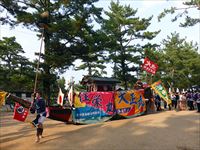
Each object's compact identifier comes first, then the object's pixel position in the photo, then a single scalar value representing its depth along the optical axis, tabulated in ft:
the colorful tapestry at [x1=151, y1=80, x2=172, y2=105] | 33.60
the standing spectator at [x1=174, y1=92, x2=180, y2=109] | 38.84
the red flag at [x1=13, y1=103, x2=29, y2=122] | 21.41
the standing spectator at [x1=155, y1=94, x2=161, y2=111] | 36.13
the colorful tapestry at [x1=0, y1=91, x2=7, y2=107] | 20.82
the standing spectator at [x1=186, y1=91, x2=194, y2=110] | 36.02
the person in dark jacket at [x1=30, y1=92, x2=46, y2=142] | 19.22
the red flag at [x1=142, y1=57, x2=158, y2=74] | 35.62
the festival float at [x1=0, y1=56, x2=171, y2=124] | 26.26
